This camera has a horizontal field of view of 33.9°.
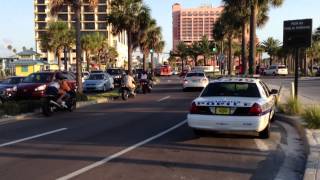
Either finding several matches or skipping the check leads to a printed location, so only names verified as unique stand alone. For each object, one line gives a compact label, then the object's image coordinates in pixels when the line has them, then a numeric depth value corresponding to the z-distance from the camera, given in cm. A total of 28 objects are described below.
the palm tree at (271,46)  11644
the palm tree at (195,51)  12681
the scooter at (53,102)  1977
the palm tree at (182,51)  13930
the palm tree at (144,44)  5128
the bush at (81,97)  2616
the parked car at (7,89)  2838
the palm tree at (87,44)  10294
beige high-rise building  15088
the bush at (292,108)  1693
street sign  1866
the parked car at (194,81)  3659
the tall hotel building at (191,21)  15611
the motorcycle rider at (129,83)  2981
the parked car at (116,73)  4878
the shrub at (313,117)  1330
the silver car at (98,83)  3940
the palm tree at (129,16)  4697
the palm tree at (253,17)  3123
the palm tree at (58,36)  7581
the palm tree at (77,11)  2761
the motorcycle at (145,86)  3550
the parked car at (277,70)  7478
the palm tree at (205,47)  12261
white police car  1185
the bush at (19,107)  1982
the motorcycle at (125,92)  2923
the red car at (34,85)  2673
